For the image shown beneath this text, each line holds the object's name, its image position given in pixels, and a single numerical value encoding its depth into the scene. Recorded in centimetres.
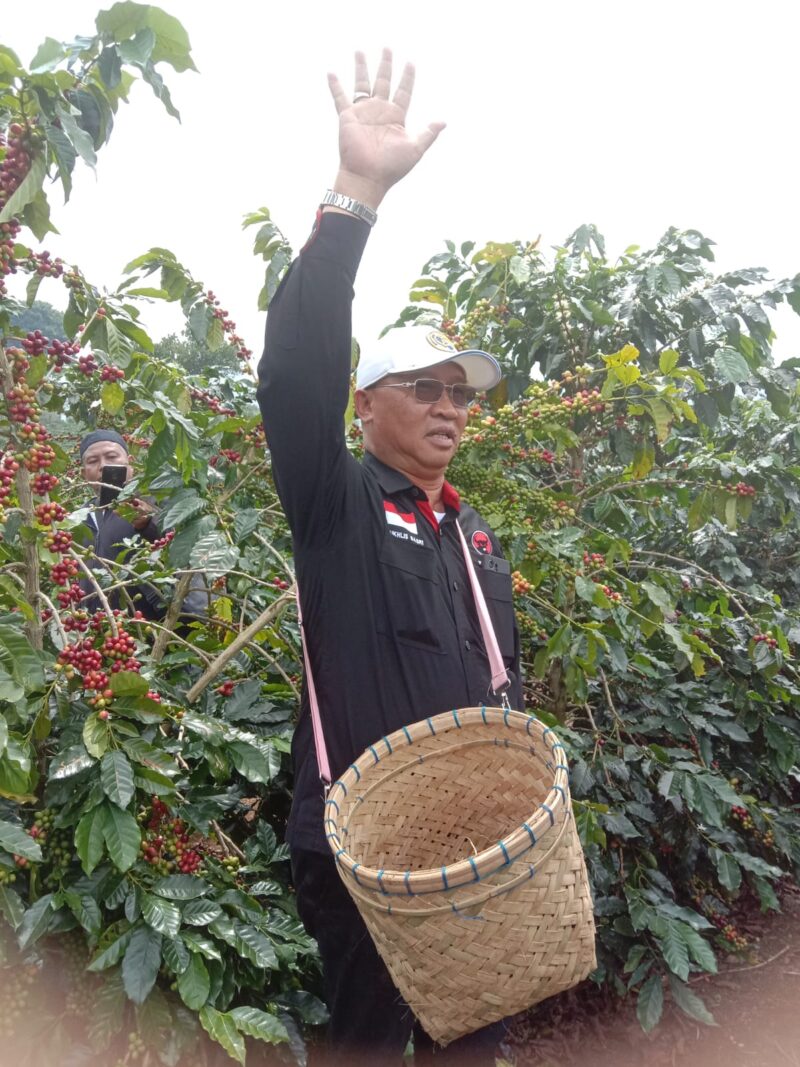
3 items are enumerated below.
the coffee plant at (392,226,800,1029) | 244
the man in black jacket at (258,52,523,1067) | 136
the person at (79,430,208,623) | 255
